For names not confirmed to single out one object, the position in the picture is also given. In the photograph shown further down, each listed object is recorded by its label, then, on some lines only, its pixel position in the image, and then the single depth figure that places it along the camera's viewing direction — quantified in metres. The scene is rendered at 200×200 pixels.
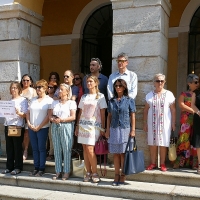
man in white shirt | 5.69
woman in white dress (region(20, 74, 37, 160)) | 6.38
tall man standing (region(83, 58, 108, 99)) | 5.93
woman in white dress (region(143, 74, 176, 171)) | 5.57
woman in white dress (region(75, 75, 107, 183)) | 5.40
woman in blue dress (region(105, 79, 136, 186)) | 5.14
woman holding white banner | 5.95
